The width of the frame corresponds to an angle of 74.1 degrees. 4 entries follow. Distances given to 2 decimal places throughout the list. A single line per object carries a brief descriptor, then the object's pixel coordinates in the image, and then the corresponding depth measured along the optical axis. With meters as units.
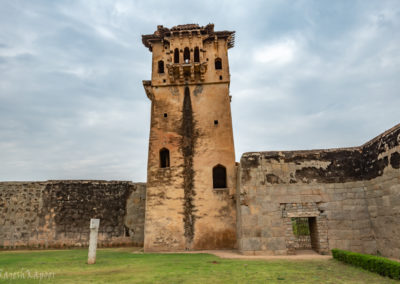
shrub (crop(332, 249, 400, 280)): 6.20
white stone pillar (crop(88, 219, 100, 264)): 9.06
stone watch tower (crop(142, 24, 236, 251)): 14.12
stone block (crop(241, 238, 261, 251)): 11.10
